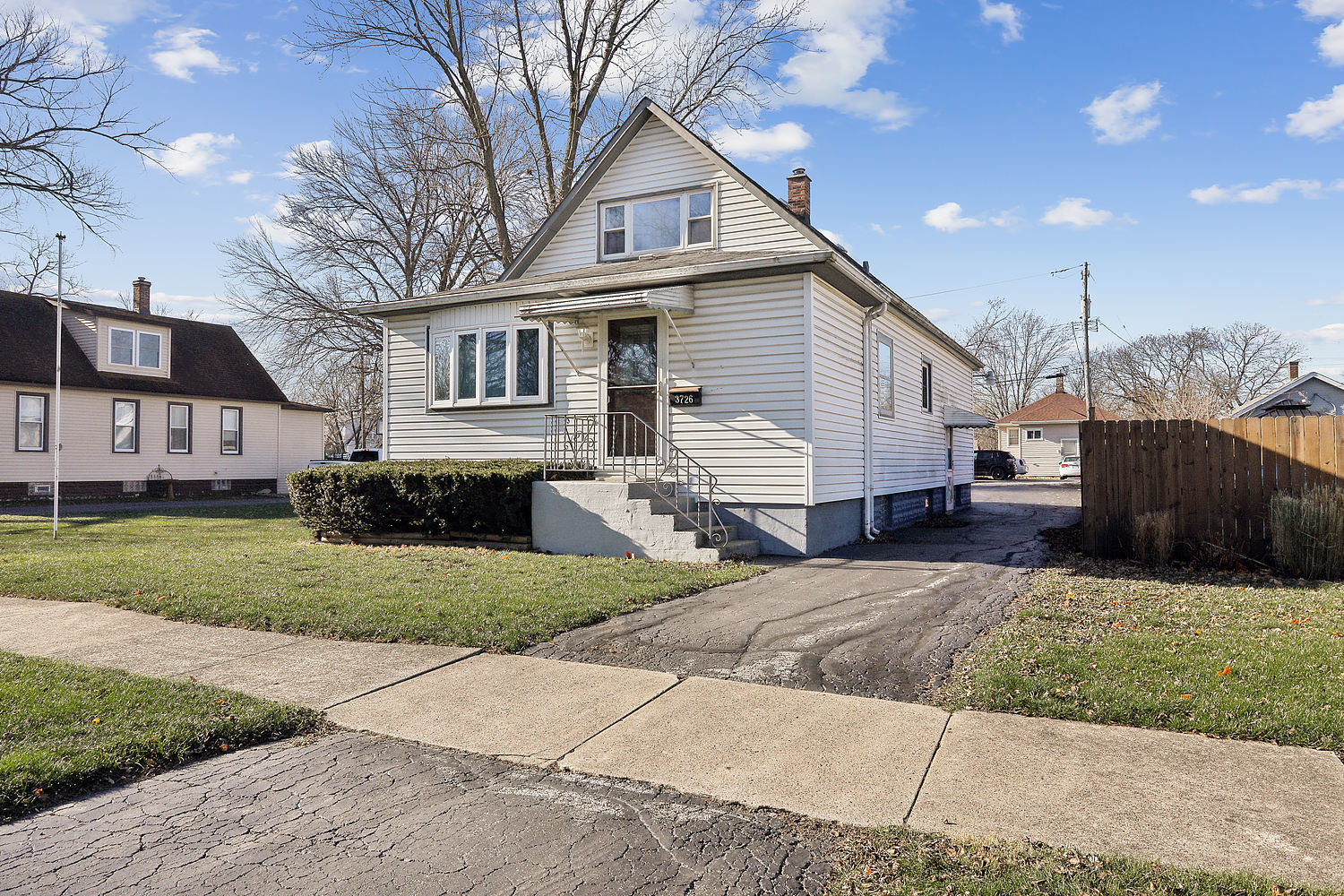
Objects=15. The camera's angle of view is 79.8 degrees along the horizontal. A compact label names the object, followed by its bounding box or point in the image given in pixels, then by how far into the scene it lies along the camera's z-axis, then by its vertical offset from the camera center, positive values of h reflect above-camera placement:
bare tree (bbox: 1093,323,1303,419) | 54.56 +7.27
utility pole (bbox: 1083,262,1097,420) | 32.78 +4.72
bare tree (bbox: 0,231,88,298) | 29.28 +7.51
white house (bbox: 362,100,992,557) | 11.23 +1.62
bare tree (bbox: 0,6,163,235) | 17.56 +7.44
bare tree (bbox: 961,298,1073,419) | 63.16 +7.58
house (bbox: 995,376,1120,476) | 47.38 +2.15
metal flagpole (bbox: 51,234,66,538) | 13.40 +3.40
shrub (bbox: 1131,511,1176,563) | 10.09 -0.92
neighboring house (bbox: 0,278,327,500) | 23.50 +1.88
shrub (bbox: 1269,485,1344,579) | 8.96 -0.77
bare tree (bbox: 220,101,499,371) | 26.95 +7.90
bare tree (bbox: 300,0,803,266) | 22.58 +11.27
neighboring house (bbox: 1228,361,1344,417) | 28.52 +2.45
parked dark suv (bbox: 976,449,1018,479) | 42.50 -0.05
